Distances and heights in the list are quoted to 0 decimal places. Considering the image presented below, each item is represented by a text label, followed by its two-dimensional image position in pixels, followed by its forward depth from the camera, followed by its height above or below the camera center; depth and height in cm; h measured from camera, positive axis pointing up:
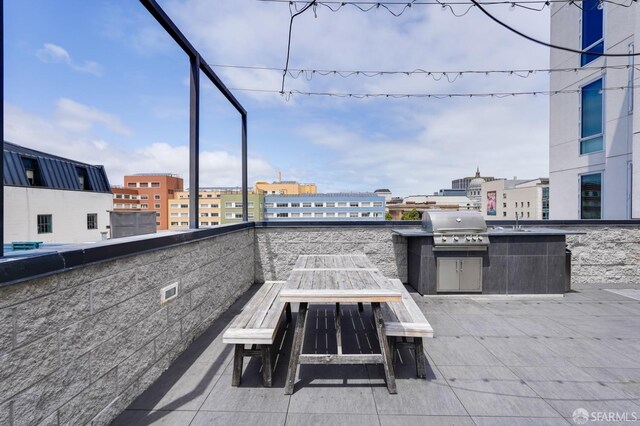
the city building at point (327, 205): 5372 +131
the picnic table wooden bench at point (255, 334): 235 -97
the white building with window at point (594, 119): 723 +267
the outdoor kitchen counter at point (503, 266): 493 -87
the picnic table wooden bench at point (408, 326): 245 -95
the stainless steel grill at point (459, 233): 484 -33
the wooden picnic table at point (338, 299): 237 -69
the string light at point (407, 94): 705 +283
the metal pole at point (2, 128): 142 +40
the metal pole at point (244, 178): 568 +64
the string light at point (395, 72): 655 +308
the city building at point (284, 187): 6969 +571
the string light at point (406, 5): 475 +352
